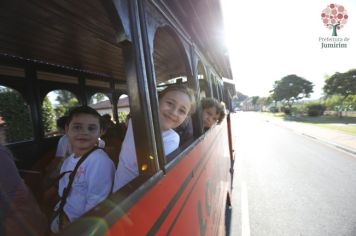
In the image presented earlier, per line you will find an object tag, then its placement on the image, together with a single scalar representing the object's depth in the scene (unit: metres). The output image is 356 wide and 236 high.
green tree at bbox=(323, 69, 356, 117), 34.17
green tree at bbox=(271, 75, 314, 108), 55.84
